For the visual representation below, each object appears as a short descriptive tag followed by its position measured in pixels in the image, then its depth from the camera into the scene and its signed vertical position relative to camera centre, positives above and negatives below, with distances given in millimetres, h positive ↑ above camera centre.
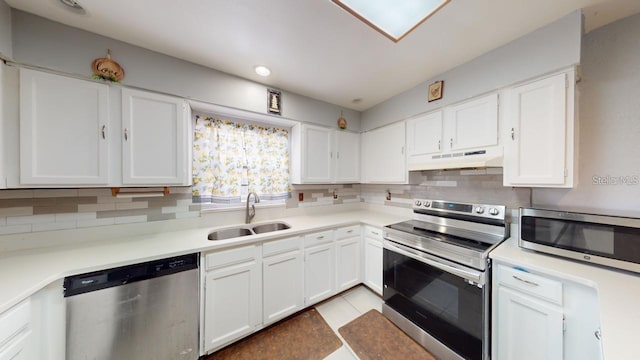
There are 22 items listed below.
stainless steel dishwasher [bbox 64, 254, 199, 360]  1134 -875
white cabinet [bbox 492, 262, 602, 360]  1030 -821
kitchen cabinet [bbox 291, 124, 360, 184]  2414 +315
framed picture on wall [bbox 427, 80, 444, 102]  1956 +919
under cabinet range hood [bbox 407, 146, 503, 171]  1558 +177
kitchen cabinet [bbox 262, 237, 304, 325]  1746 -955
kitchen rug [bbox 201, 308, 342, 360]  1549 -1424
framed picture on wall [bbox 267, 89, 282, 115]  2139 +873
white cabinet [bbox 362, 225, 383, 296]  2186 -936
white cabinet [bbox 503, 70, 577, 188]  1283 +329
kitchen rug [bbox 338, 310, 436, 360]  1558 -1427
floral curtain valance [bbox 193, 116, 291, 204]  2023 +202
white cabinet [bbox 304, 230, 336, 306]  1990 -958
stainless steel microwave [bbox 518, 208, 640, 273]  1051 -353
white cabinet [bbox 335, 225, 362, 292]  2219 -935
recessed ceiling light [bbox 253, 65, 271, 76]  1803 +1042
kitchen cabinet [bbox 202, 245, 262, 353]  1486 -962
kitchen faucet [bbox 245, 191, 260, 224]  2186 -371
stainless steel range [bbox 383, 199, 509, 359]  1343 -789
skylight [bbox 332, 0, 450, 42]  1153 +1067
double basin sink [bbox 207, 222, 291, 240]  1985 -575
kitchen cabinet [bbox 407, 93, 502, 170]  1634 +425
